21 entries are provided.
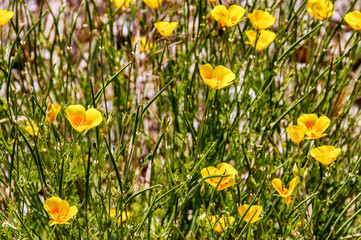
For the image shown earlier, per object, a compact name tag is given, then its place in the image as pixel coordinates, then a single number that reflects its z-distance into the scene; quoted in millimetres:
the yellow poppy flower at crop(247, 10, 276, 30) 2476
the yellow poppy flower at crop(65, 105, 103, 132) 2324
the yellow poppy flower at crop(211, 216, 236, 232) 2420
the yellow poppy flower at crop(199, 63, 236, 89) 2382
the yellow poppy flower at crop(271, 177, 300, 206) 2351
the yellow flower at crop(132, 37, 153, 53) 2716
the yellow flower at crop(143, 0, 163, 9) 2552
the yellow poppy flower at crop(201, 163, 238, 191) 2361
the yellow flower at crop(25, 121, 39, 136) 2421
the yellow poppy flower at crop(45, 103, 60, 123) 2344
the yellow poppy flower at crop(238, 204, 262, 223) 2350
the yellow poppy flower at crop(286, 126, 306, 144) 2369
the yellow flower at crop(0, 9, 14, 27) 2426
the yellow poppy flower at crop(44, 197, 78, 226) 2320
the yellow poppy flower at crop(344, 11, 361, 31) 2476
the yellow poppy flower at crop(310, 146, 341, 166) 2351
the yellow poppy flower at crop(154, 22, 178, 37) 2457
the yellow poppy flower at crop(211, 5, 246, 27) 2444
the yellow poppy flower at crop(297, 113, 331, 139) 2407
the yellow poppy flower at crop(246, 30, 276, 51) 2503
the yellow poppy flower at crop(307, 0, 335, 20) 2527
